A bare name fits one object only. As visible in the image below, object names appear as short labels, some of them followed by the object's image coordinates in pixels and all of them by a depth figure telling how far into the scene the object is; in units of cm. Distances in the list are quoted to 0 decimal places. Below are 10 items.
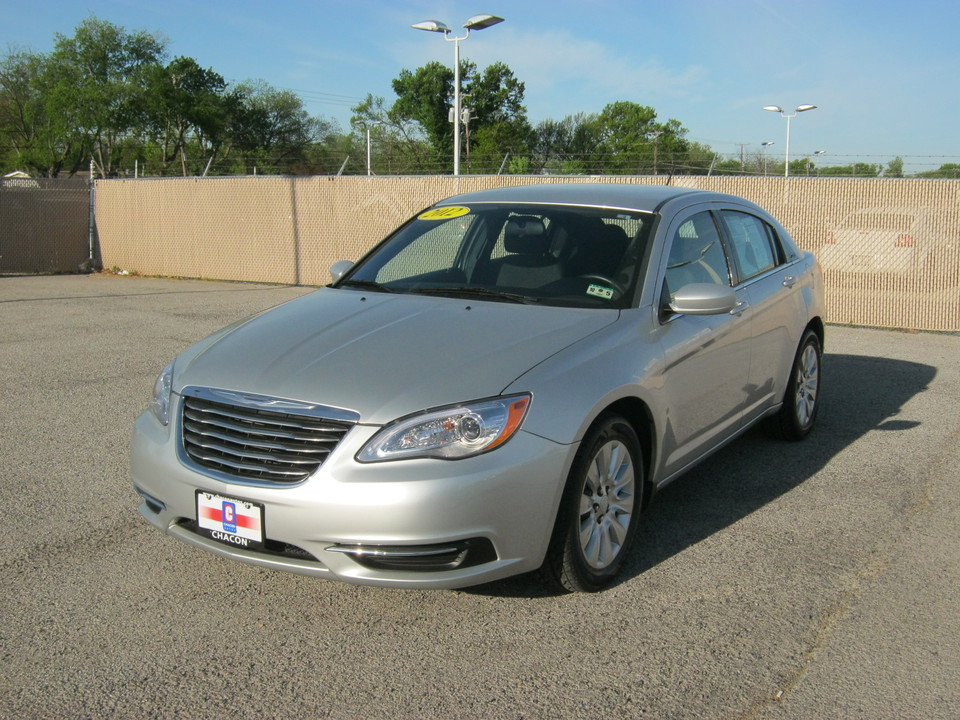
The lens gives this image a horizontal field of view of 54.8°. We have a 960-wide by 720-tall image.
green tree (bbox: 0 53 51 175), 5878
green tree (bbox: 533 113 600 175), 7362
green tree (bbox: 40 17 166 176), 5656
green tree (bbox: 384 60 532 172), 6869
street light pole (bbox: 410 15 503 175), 2026
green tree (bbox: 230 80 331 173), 7281
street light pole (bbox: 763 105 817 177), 4178
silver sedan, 302
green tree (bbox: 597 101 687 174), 7838
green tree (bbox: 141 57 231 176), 5988
